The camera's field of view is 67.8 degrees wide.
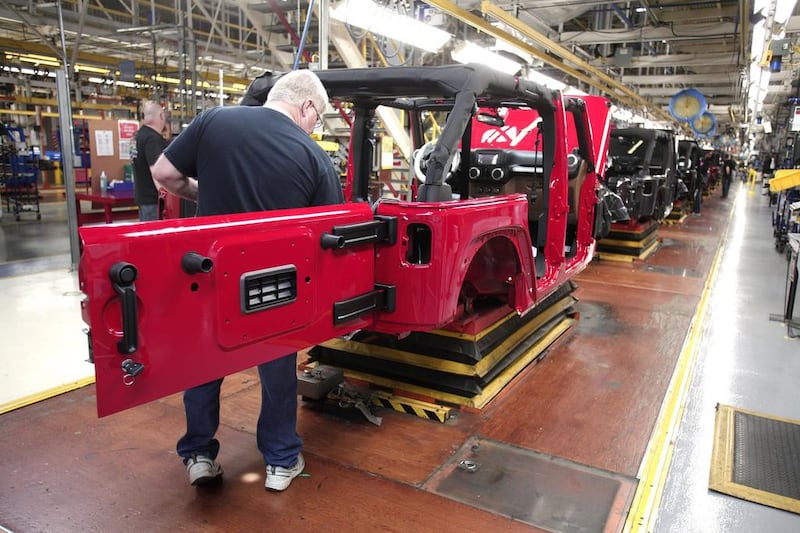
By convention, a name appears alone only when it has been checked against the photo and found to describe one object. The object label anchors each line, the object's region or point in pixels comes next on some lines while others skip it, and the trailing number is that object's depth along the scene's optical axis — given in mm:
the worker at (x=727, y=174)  24750
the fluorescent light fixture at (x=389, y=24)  6107
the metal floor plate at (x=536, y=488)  2668
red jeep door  1749
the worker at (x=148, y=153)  5934
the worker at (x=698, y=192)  16328
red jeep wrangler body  1802
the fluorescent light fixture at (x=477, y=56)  8539
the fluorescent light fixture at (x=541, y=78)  11317
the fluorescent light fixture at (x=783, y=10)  6341
